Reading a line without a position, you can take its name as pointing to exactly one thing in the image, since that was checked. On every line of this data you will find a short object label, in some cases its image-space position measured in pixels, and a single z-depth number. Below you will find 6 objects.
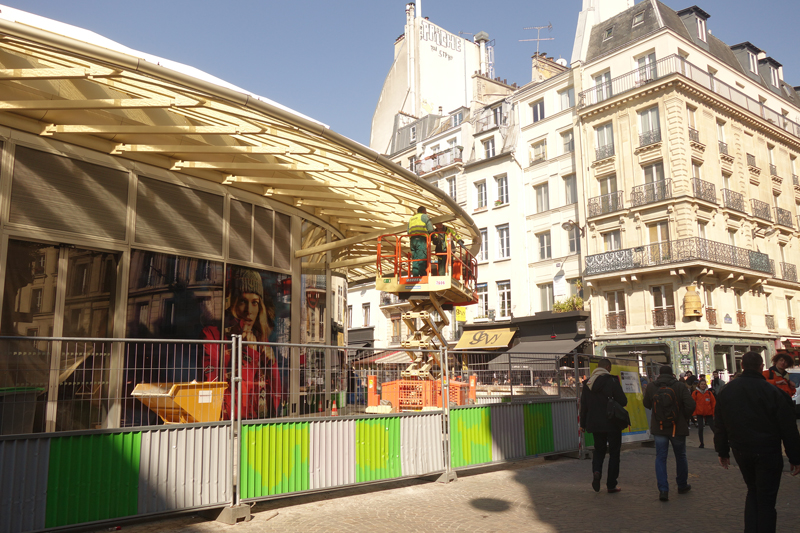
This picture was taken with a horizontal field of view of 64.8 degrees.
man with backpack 7.97
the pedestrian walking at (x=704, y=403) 15.13
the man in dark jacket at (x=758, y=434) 5.36
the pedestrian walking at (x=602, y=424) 8.41
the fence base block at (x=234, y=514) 6.72
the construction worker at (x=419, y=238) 12.38
